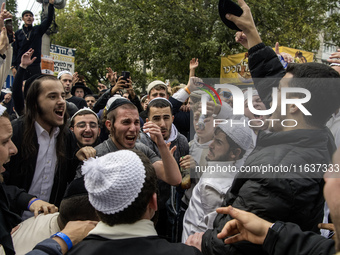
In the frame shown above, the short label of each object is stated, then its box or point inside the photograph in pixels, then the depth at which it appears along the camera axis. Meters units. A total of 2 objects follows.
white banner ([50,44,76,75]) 10.91
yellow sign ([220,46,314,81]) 9.07
